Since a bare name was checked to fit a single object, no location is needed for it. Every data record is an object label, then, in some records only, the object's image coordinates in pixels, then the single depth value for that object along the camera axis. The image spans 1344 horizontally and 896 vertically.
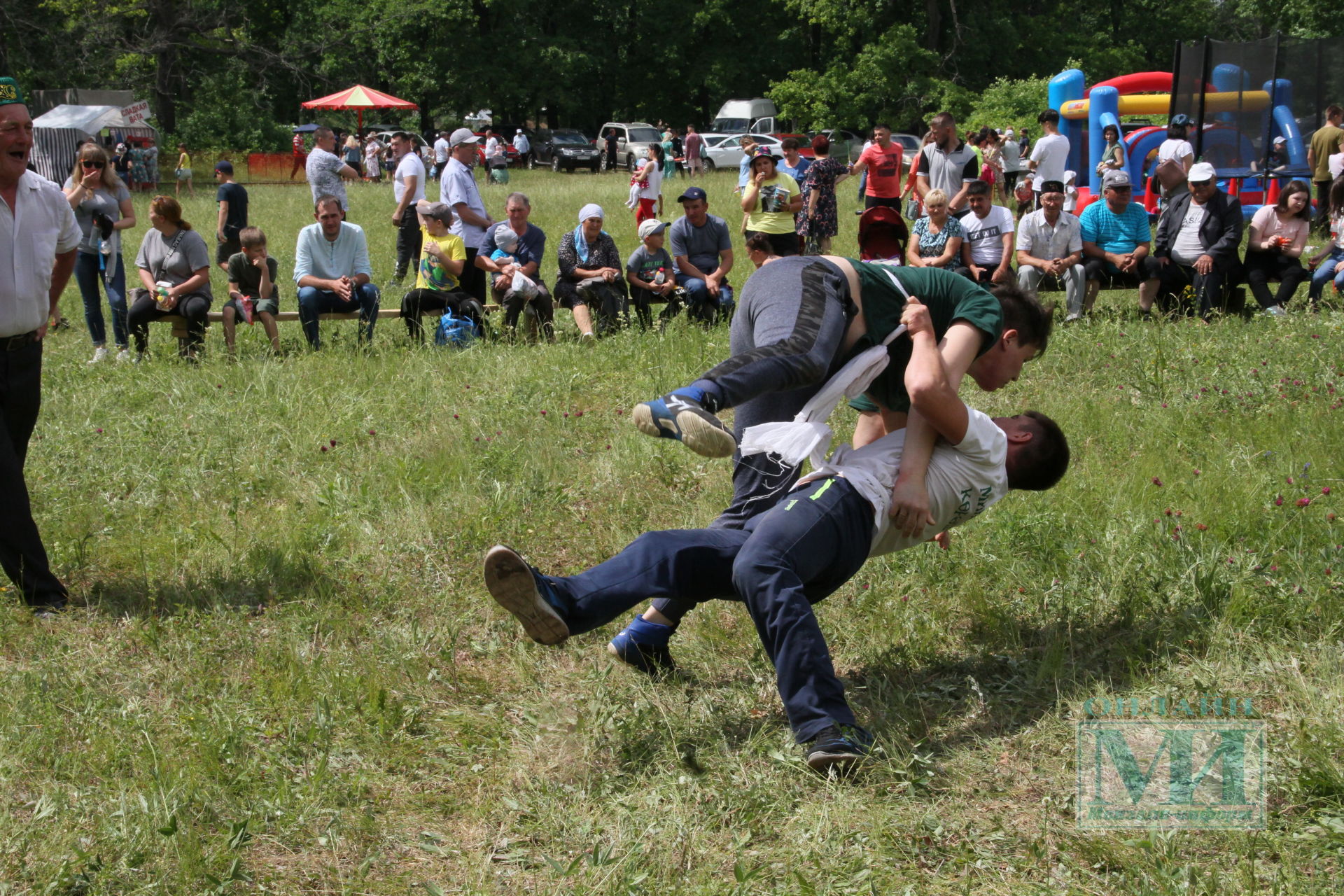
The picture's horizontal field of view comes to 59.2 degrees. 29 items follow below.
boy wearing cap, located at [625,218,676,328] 10.10
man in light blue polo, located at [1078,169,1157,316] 10.02
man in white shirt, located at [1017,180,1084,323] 9.92
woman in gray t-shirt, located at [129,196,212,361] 9.15
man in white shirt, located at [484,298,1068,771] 3.28
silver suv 38.94
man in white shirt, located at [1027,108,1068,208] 15.87
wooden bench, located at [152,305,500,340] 9.25
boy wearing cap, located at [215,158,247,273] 11.70
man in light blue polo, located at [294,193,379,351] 9.30
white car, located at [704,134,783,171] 36.56
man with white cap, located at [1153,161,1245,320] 9.70
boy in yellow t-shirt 9.62
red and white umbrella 30.00
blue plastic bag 9.24
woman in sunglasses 9.60
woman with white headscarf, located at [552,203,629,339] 9.86
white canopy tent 30.52
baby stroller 10.65
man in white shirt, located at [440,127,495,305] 10.04
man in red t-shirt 13.20
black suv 39.41
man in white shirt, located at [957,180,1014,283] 10.04
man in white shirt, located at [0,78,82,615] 4.66
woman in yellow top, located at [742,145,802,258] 10.86
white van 41.34
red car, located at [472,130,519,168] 40.32
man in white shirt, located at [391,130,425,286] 12.34
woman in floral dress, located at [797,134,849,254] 12.84
